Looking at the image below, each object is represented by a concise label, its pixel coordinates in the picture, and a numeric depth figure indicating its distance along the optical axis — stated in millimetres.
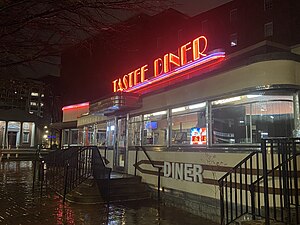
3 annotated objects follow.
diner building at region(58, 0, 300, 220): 6359
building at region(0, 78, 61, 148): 37562
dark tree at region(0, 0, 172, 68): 3209
